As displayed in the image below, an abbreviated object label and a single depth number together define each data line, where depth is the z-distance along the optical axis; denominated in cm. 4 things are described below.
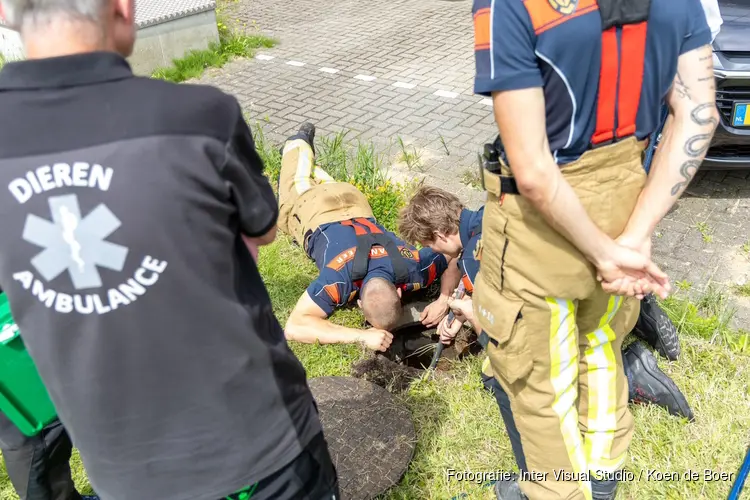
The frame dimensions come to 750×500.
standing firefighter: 155
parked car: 397
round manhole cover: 258
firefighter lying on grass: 343
